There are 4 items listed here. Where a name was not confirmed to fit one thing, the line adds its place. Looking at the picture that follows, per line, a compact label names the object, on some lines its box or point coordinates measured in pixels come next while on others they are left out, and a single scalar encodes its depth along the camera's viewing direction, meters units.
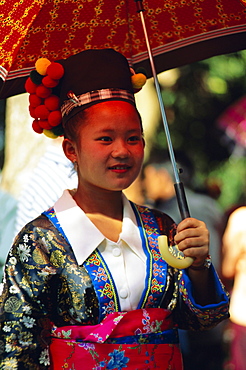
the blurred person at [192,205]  6.16
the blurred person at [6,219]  5.75
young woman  4.47
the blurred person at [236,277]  6.15
